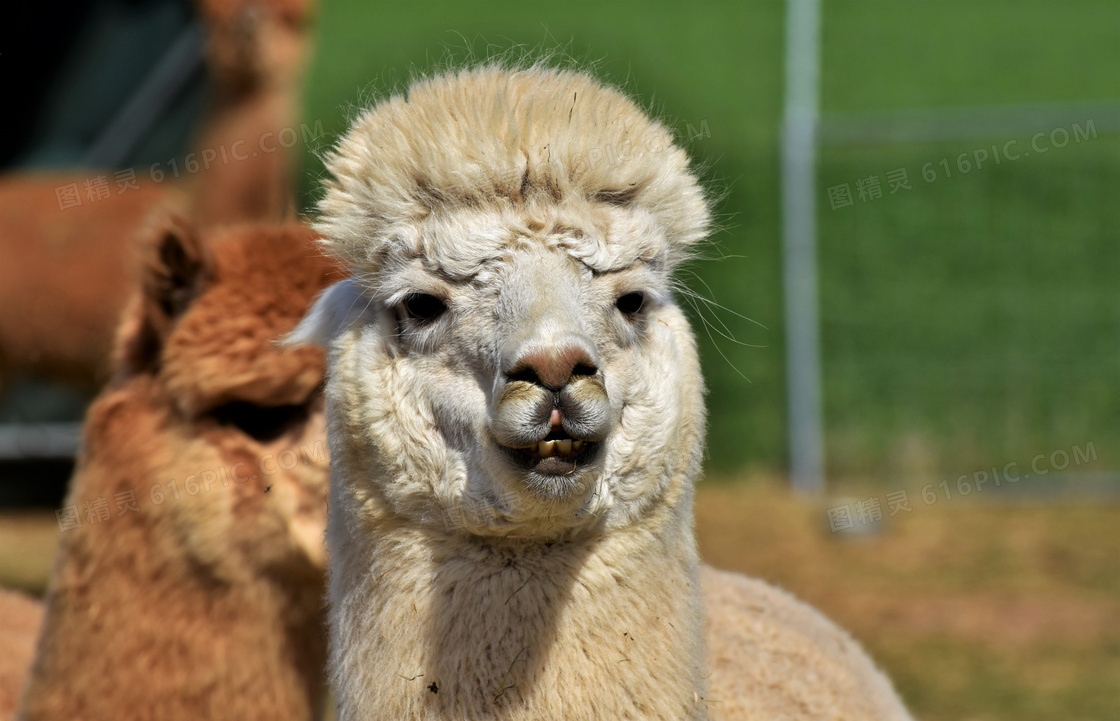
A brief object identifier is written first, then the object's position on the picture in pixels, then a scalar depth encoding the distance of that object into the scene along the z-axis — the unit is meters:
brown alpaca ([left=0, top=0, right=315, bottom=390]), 14.67
